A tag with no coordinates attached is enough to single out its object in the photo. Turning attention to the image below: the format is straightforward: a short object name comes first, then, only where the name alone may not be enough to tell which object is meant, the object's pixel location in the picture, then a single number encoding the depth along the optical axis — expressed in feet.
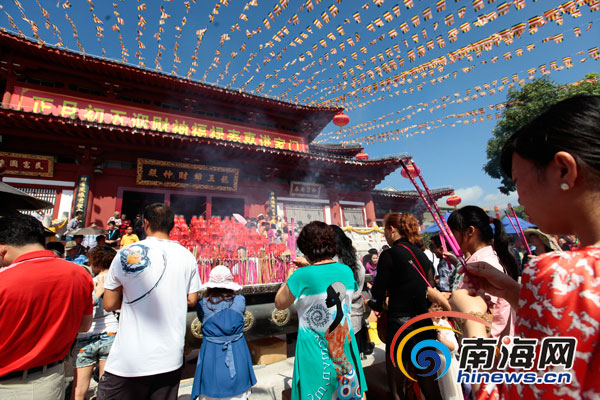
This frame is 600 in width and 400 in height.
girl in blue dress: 8.28
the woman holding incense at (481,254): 4.87
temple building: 26.48
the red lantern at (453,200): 48.68
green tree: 52.95
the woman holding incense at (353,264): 10.21
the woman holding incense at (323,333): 6.20
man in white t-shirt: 6.04
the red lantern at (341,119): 36.96
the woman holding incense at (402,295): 8.20
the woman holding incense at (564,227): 2.00
